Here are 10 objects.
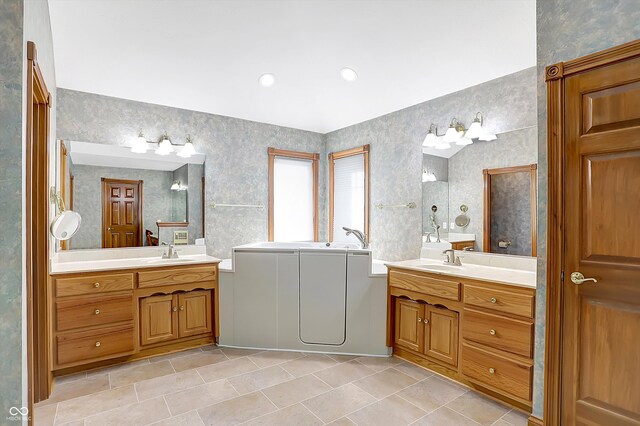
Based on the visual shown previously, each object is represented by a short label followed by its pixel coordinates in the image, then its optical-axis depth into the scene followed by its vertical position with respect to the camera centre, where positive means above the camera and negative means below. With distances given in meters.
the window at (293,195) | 4.41 +0.22
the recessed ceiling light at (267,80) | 3.49 +1.35
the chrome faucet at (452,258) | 3.03 -0.41
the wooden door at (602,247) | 1.68 -0.18
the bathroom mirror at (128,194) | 3.23 +0.19
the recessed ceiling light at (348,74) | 3.35 +1.36
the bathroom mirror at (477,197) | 2.69 +0.13
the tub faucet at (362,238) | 3.47 -0.26
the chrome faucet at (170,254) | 3.48 -0.42
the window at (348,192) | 4.20 +0.26
